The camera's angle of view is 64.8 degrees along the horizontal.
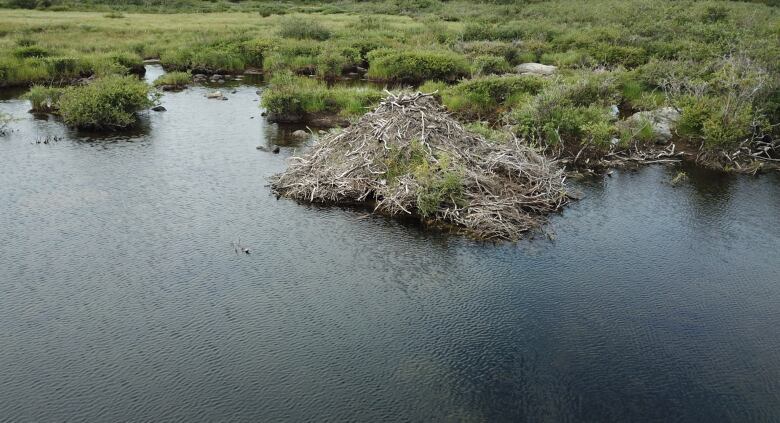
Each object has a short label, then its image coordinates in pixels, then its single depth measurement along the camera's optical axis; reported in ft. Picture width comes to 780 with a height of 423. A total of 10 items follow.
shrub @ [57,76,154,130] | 93.80
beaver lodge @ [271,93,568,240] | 61.98
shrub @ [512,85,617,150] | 83.46
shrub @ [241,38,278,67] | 154.51
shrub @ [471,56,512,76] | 136.26
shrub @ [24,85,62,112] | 105.29
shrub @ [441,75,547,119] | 102.17
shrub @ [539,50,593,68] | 136.46
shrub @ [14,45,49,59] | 133.18
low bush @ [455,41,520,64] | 149.59
